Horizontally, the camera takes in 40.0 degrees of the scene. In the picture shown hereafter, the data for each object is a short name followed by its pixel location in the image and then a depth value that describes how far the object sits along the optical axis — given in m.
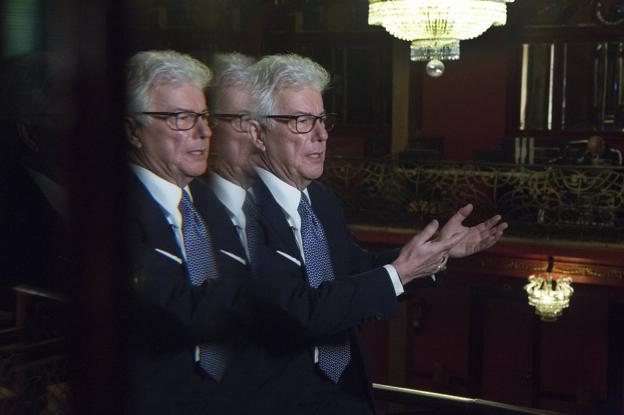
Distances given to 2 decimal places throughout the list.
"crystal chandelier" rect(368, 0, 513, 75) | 4.32
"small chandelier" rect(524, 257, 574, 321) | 7.03
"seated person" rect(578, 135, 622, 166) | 7.17
